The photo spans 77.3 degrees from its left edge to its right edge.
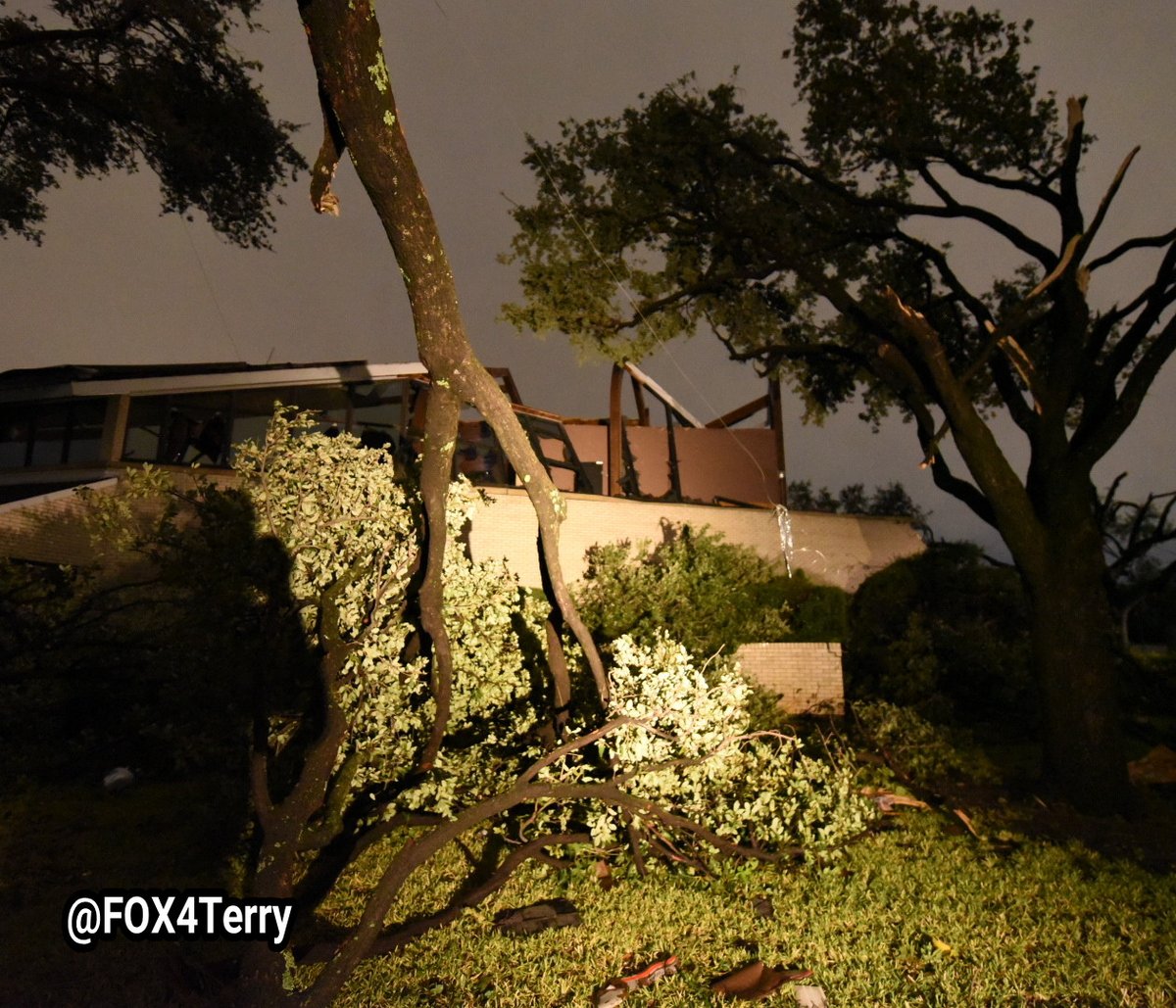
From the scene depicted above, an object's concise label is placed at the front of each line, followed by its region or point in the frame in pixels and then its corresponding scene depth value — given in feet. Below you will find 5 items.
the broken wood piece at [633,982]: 13.10
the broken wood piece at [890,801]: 23.54
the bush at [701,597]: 36.60
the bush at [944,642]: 37.19
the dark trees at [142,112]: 36.22
